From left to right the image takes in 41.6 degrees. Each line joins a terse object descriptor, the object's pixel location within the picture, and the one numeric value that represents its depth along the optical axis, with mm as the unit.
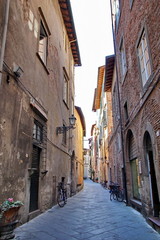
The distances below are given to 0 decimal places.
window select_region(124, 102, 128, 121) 9788
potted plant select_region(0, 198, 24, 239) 3956
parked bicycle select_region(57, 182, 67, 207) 9422
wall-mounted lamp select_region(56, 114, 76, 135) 10161
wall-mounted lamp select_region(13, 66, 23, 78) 5226
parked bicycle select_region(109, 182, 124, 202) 11355
